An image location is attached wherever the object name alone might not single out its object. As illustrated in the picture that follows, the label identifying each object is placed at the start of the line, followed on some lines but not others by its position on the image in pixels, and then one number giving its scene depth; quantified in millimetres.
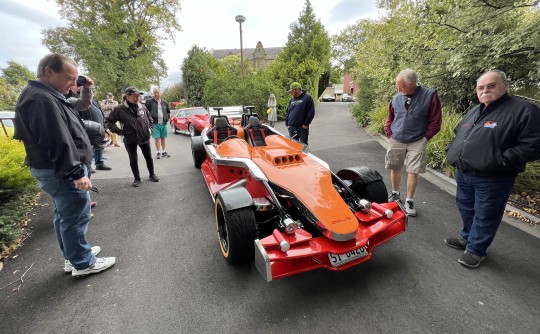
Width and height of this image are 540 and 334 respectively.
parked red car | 11020
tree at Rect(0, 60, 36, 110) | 38125
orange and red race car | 1980
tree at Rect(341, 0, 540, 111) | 3018
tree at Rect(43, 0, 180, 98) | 19297
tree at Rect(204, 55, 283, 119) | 14156
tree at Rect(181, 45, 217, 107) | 22000
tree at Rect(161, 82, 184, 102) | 33312
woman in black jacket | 4379
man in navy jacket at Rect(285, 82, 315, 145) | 5418
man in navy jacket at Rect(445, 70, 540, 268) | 2051
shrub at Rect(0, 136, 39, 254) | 3123
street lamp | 13969
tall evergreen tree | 16220
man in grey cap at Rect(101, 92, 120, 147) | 8828
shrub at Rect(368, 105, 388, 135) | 8578
